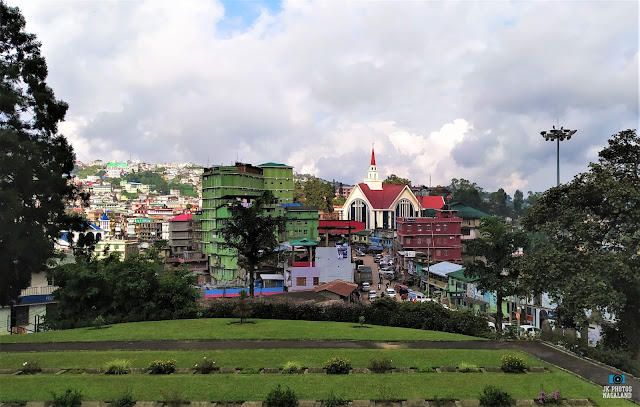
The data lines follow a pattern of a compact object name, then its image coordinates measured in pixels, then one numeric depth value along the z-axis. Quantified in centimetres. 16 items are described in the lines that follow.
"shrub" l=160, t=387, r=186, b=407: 915
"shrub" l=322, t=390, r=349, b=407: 903
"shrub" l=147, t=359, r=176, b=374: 1091
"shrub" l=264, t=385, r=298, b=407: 889
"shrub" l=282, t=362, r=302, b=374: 1093
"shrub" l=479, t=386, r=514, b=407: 892
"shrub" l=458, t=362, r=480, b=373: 1099
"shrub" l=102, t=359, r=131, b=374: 1093
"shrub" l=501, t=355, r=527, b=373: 1105
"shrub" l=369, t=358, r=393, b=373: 1098
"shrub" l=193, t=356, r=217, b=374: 1099
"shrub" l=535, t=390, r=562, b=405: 910
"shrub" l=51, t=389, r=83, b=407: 892
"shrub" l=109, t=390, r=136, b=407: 904
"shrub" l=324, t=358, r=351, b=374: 1082
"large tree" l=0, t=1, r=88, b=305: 1534
